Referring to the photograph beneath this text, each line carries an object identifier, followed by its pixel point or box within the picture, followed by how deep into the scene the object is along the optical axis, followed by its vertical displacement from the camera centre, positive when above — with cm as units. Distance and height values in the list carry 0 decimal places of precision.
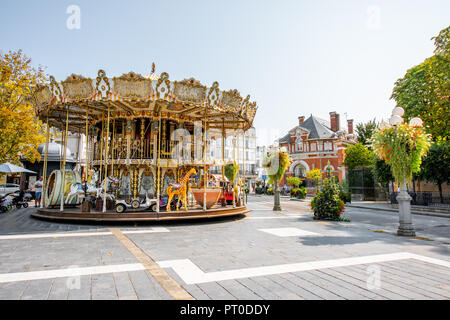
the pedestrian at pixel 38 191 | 1669 -34
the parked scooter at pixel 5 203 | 1366 -94
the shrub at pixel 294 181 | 3803 +44
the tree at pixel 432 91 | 1764 +714
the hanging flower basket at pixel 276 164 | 1602 +127
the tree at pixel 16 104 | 1656 +548
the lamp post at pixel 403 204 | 840 -69
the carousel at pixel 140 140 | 1044 +252
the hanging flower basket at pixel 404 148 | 863 +117
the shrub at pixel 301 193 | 2935 -102
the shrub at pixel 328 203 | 1220 -92
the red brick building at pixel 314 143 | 4612 +753
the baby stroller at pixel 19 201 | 1599 -95
